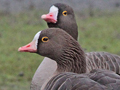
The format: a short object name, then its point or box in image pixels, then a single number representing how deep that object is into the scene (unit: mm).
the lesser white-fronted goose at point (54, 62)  9594
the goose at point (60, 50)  8078
